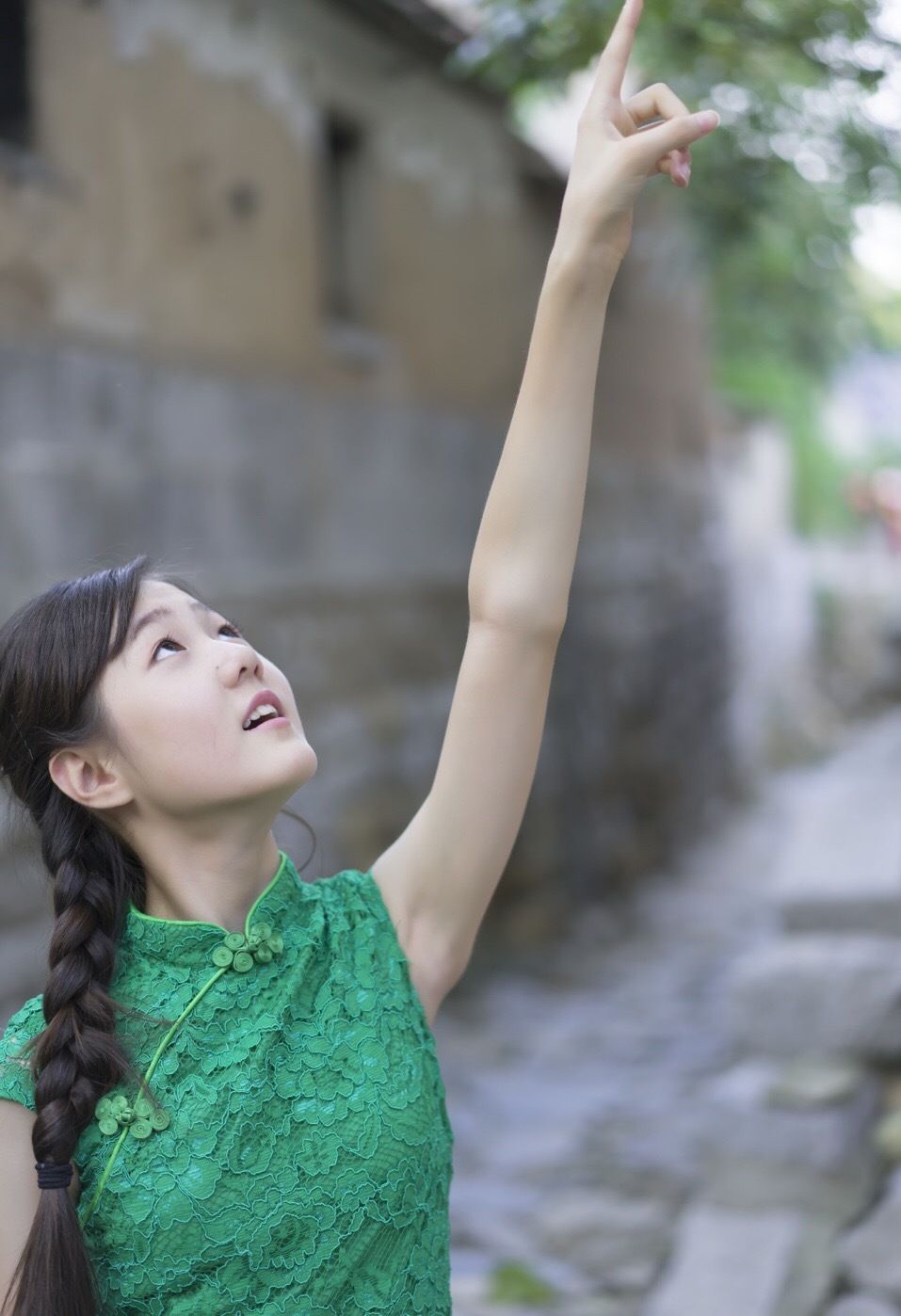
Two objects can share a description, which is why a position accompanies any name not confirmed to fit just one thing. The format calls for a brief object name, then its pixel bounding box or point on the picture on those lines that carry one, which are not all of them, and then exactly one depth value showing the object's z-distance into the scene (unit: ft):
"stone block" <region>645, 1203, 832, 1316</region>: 9.12
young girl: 3.76
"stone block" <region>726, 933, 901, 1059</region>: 11.50
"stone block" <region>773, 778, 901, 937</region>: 12.37
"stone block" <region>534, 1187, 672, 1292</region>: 10.49
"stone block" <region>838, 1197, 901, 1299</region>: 9.01
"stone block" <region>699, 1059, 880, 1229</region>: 10.46
